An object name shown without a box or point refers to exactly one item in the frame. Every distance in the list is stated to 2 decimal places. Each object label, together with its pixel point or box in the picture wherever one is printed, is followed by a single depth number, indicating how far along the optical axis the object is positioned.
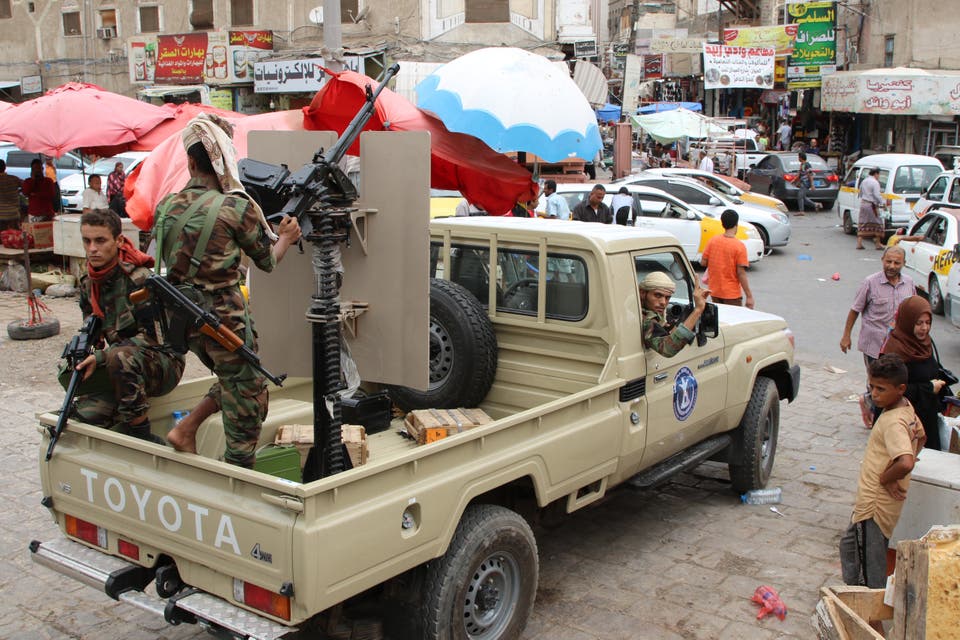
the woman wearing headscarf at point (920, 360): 5.99
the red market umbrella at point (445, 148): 6.95
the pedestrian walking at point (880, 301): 7.57
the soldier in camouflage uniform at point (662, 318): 5.25
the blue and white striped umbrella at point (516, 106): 7.18
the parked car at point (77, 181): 20.77
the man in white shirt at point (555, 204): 14.66
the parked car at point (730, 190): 20.80
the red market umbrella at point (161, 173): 8.76
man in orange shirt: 9.75
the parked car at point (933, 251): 12.90
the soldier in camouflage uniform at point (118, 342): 4.43
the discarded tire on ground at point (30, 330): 11.06
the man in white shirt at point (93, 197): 13.51
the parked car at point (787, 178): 26.22
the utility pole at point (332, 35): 9.03
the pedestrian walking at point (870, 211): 19.31
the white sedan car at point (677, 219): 16.81
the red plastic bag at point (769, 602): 5.00
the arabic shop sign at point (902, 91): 26.84
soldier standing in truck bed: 3.97
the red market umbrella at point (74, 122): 10.63
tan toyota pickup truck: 3.54
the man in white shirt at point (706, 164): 26.23
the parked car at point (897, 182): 20.48
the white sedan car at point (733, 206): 18.73
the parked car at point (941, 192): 16.80
